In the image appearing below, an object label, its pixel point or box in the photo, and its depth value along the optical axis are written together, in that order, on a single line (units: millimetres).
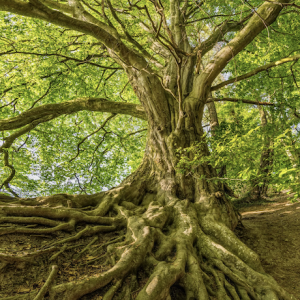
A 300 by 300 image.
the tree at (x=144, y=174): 2717
